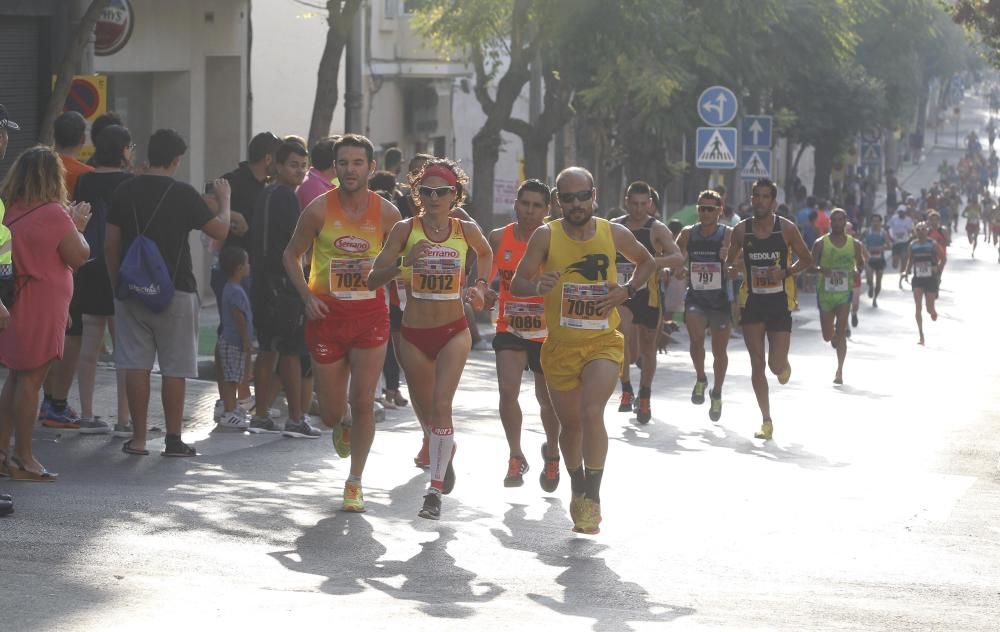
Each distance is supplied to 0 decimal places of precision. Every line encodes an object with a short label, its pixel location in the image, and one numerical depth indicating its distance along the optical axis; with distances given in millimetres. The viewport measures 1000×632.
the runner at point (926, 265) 29969
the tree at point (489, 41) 25781
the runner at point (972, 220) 64938
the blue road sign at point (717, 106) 27703
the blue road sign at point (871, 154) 59875
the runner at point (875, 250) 36406
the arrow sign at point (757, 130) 31641
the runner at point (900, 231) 46375
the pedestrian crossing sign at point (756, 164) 31797
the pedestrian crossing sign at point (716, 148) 27842
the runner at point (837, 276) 20109
